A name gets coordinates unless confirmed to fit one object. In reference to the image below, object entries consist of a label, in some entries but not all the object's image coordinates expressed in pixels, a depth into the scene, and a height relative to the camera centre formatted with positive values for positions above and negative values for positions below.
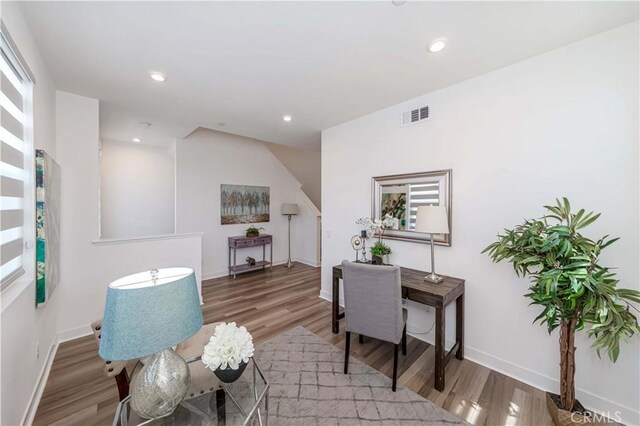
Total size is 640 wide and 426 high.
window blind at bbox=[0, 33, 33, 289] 1.42 +0.33
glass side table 1.19 -1.07
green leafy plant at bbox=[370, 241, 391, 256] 2.78 -0.44
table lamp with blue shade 0.89 -0.46
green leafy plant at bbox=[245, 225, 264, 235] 5.18 -0.42
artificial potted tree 1.37 -0.48
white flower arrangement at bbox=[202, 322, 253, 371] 1.18 -0.69
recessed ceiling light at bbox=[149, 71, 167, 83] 2.18 +1.25
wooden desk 1.94 -0.75
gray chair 1.91 -0.76
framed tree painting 5.05 +0.17
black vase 1.25 -0.86
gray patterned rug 1.66 -1.43
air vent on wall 2.59 +1.07
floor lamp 5.72 +0.04
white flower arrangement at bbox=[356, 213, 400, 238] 2.72 -0.14
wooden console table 4.88 -0.75
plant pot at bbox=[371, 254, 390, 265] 2.77 -0.55
